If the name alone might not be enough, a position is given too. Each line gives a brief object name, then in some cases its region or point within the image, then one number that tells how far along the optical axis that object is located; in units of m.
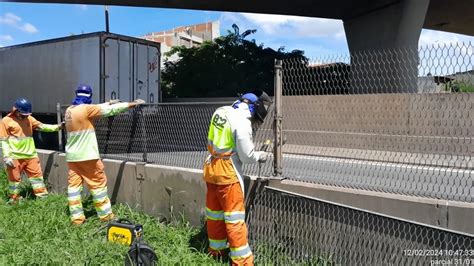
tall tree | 31.97
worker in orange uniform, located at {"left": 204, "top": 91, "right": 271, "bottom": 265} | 4.45
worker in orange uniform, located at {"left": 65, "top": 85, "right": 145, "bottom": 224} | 6.23
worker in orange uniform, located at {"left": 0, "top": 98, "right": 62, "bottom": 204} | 7.79
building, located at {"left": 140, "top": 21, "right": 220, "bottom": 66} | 66.44
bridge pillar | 23.56
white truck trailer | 13.02
